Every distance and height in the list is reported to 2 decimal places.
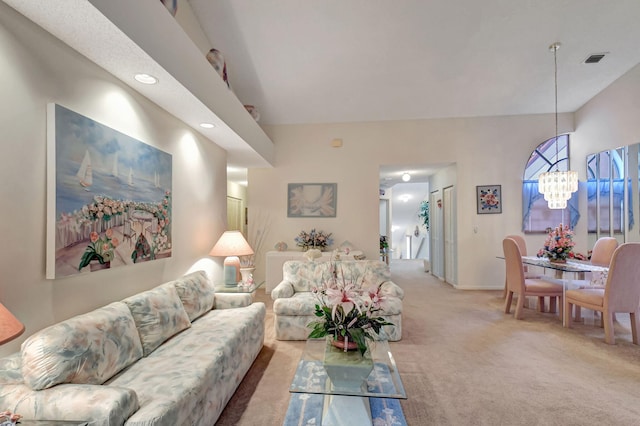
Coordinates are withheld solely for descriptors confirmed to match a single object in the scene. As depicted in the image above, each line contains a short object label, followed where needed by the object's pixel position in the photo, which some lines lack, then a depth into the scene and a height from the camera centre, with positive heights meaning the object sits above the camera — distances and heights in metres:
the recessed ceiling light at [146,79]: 2.18 +1.01
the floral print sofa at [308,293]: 3.21 -0.86
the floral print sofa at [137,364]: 1.28 -0.79
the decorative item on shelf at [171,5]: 2.35 +1.67
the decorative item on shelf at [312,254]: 4.78 -0.57
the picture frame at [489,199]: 5.65 +0.35
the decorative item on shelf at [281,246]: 5.75 -0.52
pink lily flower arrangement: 1.85 -0.62
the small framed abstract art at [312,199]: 5.88 +0.37
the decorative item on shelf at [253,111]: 4.89 +1.73
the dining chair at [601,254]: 3.87 -0.50
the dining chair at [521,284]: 3.83 -0.84
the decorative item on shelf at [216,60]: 3.28 +1.70
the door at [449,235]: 5.93 -0.35
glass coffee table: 1.68 -0.94
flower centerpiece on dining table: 4.00 -0.37
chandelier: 4.14 +0.46
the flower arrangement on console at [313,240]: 5.68 -0.41
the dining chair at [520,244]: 4.88 -0.42
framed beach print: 1.72 +0.14
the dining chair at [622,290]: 3.06 -0.74
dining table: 3.39 -0.58
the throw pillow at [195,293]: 2.60 -0.67
